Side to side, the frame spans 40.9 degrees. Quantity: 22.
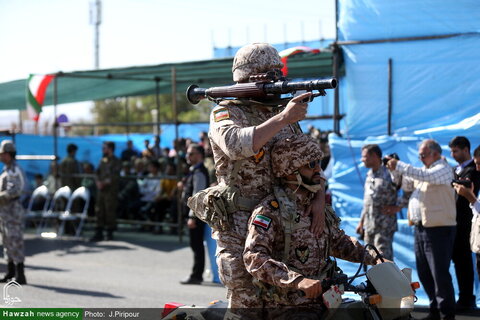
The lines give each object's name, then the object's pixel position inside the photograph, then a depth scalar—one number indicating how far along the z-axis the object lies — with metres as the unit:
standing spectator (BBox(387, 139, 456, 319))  6.11
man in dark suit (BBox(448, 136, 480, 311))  6.78
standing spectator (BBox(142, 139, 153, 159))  15.74
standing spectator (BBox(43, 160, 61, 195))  14.60
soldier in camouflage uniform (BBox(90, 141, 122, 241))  12.91
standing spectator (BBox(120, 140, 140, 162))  17.11
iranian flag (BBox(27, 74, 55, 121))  11.82
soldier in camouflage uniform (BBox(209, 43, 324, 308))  3.36
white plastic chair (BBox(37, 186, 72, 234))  12.69
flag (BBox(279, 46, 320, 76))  9.02
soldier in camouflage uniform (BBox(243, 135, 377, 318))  3.14
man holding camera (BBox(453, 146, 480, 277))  5.80
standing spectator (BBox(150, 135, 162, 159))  15.90
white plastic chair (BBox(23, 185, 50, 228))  13.25
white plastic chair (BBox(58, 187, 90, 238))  12.26
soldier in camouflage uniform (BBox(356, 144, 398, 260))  6.73
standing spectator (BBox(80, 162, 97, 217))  14.57
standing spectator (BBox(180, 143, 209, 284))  8.40
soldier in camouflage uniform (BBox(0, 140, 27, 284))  8.43
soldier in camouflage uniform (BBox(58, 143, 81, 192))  14.30
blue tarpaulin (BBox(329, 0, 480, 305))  7.13
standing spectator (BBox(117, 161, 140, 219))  14.22
